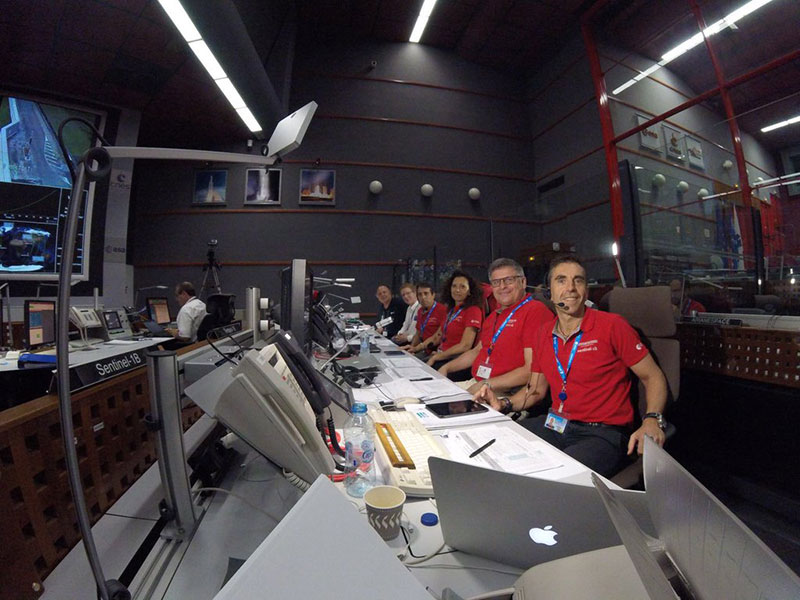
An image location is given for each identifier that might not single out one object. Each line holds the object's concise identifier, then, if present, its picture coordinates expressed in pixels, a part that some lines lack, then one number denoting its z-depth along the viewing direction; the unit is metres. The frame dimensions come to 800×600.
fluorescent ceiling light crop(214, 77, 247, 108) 4.19
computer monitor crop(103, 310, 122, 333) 3.33
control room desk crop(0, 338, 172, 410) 1.82
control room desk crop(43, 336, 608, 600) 0.62
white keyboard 0.87
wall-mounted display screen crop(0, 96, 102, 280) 4.42
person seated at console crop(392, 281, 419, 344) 5.10
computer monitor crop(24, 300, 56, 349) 2.32
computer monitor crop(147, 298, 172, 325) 5.04
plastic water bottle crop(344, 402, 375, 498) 0.90
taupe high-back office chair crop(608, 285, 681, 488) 1.59
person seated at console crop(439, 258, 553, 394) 2.20
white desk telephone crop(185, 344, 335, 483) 0.69
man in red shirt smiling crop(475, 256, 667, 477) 1.47
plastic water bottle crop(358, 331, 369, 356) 2.88
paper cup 0.70
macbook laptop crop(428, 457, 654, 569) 0.57
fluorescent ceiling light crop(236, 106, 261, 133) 4.80
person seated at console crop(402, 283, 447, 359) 4.00
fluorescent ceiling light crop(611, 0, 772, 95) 4.11
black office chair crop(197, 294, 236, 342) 3.75
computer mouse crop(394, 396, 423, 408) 1.54
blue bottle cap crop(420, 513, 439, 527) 0.77
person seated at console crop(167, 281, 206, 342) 4.27
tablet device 1.40
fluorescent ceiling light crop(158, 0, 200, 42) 3.04
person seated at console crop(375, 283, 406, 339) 5.69
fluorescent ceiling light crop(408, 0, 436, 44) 5.82
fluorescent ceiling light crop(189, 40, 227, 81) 3.58
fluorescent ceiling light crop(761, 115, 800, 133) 2.56
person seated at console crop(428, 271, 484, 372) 3.16
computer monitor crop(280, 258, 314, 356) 1.67
